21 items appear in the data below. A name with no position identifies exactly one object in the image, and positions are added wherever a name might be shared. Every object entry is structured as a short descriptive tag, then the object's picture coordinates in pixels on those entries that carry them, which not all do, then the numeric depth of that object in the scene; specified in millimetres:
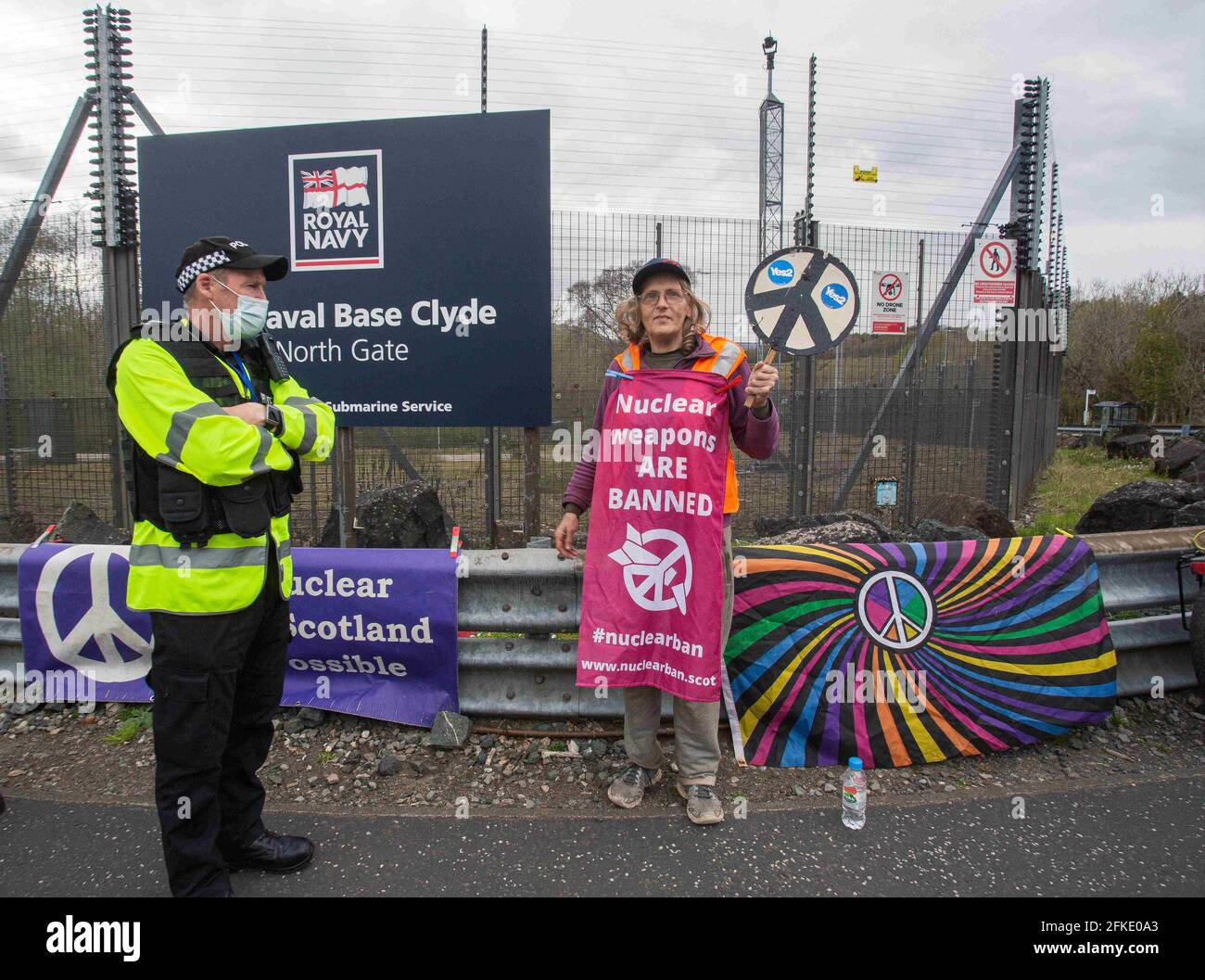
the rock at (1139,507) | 6656
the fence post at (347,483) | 5199
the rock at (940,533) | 5109
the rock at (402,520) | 5508
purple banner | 3541
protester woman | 3041
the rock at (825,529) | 4754
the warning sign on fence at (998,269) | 6824
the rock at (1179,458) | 15750
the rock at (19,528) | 7285
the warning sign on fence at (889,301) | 7230
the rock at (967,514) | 6812
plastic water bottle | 2900
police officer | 2260
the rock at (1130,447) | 20453
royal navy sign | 4648
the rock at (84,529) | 5539
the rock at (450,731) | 3469
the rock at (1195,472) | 12977
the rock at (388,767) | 3303
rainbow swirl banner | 3361
